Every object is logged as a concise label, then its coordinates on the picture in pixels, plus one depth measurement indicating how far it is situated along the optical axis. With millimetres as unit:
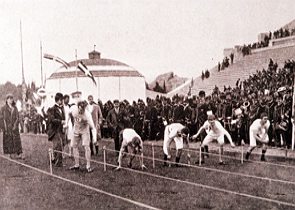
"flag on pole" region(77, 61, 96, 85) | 12893
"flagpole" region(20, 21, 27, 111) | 8924
